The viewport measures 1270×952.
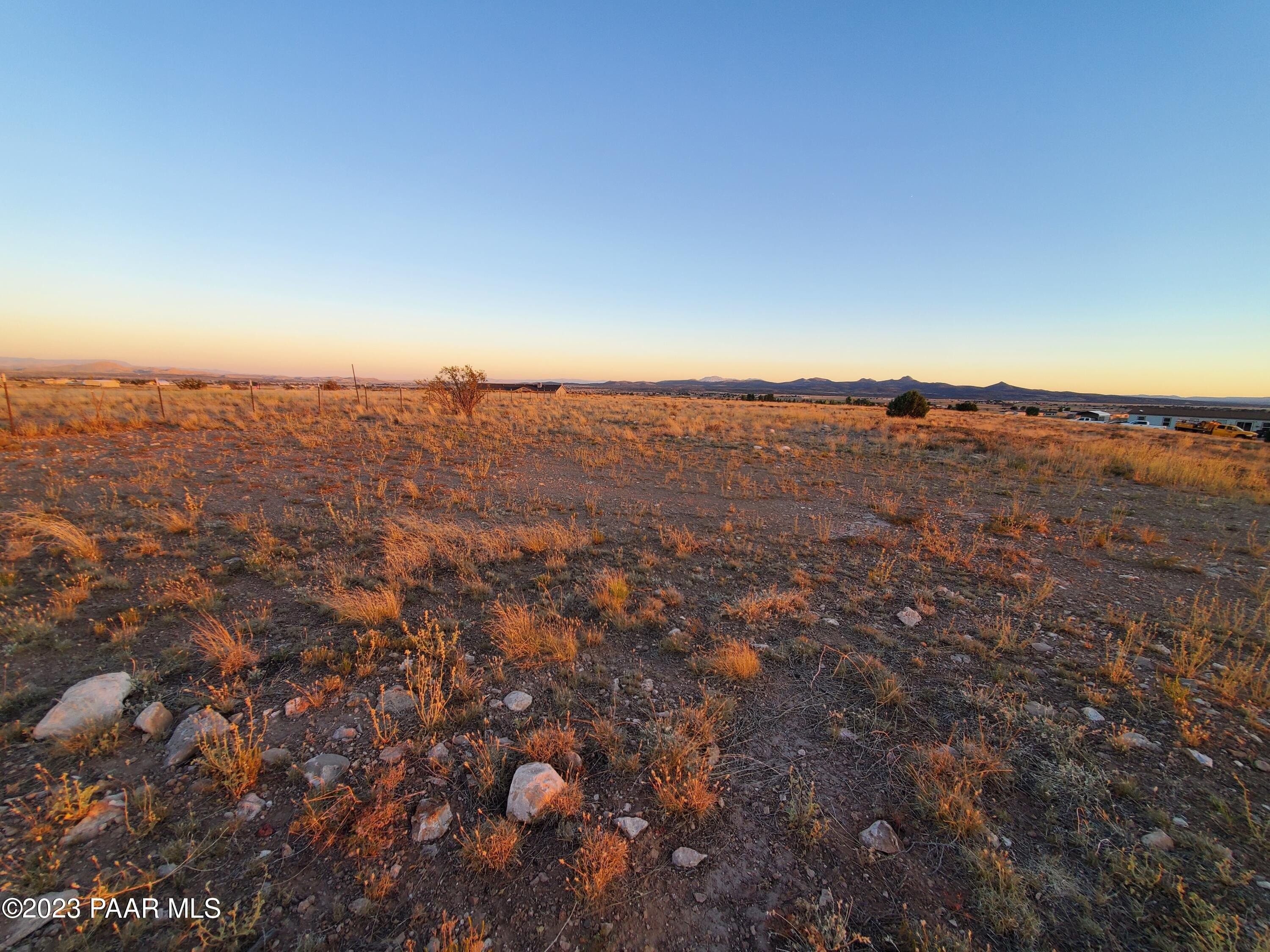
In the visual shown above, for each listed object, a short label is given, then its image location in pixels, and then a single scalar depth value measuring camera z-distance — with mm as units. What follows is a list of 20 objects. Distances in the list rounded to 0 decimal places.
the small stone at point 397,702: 3111
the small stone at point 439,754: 2711
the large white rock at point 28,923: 1708
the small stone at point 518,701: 3160
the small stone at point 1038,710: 3240
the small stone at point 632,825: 2318
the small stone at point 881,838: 2293
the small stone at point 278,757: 2629
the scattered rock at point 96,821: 2111
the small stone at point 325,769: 2500
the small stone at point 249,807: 2312
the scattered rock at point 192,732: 2576
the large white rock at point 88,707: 2666
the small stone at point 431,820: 2289
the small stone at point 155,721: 2725
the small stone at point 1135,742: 2908
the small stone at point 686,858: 2193
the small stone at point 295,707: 2992
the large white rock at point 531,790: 2381
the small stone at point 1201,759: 2793
